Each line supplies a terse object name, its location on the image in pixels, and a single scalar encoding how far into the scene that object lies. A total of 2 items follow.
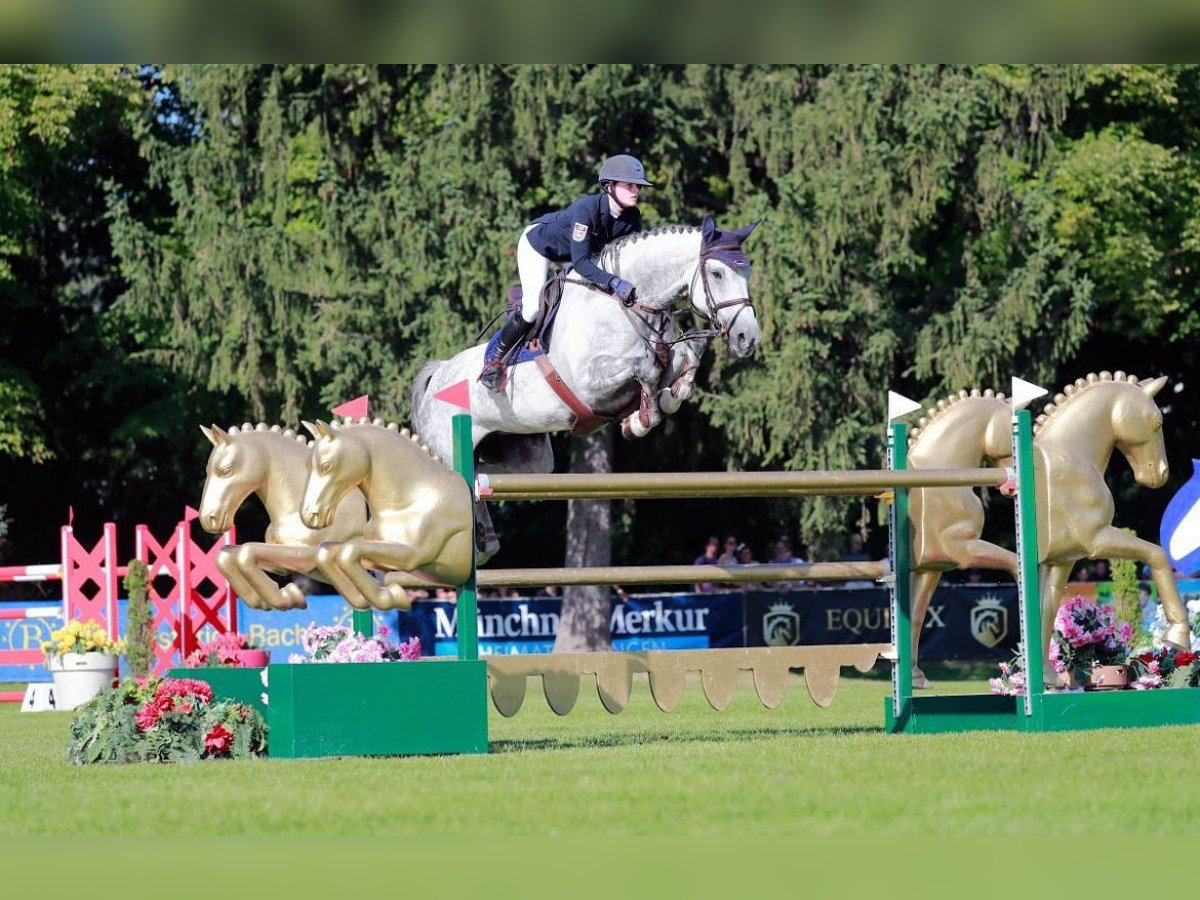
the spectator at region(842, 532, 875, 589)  47.72
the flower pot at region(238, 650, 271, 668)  21.75
